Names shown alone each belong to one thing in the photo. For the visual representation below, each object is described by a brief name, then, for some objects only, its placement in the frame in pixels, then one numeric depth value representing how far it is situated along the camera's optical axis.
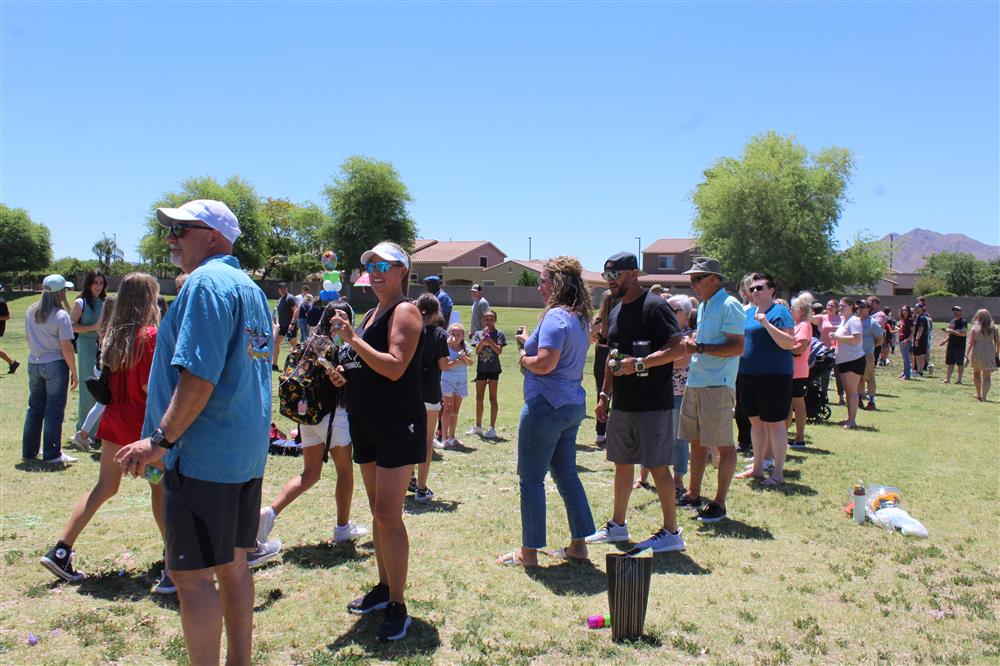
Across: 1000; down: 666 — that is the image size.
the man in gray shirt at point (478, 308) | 13.25
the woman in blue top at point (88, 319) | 7.96
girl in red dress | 4.55
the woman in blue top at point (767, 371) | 7.08
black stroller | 10.66
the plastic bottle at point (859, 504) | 6.12
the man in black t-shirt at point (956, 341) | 17.50
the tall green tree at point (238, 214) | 63.50
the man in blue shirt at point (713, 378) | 5.86
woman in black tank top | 3.80
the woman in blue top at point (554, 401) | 4.68
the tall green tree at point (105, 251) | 82.75
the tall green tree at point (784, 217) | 54.31
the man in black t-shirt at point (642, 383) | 5.05
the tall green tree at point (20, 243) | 65.88
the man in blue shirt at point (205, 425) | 2.77
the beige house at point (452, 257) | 79.94
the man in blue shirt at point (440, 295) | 9.13
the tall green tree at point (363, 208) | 57.12
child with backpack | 4.39
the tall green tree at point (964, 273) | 77.19
